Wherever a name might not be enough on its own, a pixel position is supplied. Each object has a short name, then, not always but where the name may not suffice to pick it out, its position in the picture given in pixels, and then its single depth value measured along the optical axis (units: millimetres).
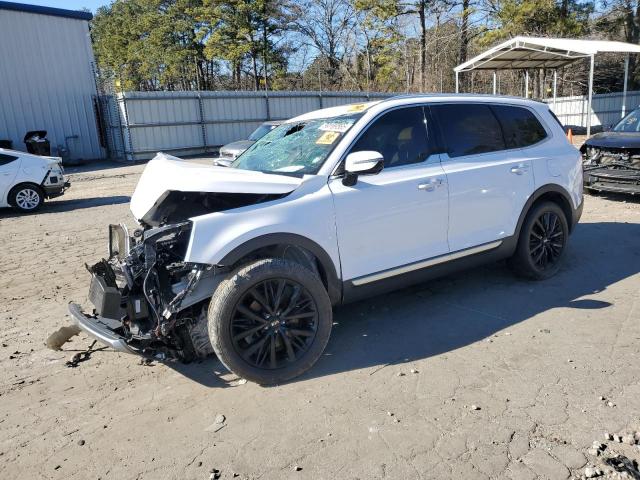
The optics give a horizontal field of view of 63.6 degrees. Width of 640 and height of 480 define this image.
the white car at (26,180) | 11039
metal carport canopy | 18578
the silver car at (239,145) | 13996
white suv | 3406
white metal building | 21156
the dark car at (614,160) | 8656
